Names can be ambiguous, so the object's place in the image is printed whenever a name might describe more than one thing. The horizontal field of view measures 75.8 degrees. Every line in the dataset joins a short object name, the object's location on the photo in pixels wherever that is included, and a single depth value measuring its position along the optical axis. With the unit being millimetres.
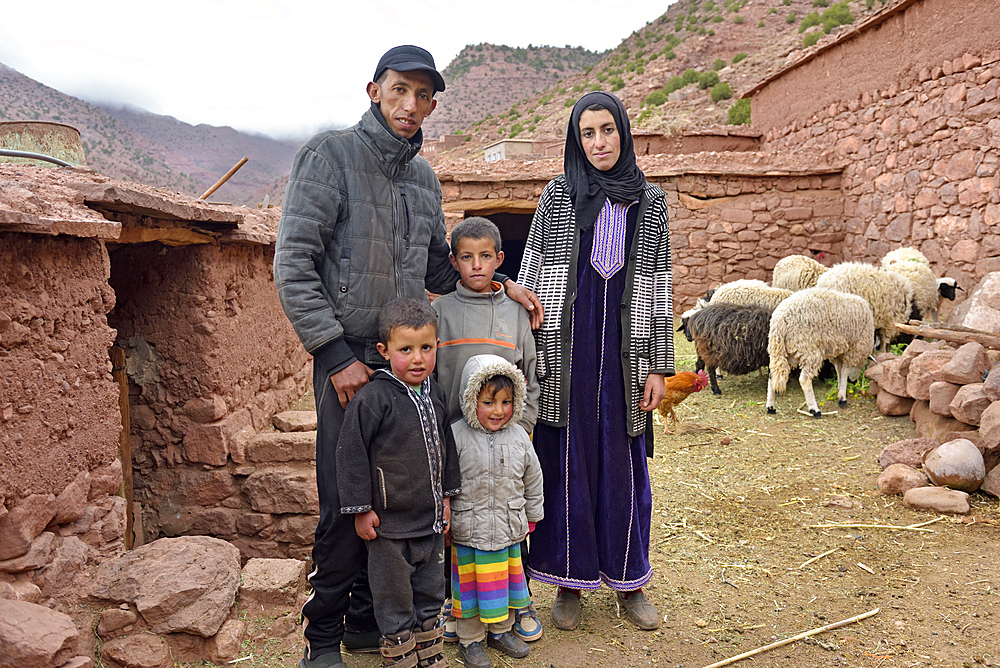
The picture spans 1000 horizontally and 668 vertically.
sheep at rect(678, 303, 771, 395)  6922
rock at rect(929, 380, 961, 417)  4883
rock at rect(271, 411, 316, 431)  4383
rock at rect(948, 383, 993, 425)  4484
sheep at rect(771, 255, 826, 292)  8867
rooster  5809
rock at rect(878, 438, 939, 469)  4676
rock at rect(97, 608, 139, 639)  2566
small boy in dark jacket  2244
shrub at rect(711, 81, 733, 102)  25828
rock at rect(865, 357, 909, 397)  5793
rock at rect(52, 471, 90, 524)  2627
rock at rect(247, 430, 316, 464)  3994
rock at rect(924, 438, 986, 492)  4133
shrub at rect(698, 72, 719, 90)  27141
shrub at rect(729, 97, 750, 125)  22312
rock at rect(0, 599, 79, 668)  2008
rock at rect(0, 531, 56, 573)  2367
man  2264
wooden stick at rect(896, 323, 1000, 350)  5047
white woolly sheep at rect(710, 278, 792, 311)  7762
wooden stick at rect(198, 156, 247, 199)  4964
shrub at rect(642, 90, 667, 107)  28000
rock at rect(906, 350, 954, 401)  5332
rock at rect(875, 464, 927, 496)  4312
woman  2764
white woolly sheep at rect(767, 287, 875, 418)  6469
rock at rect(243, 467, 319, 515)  3818
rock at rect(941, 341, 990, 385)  4824
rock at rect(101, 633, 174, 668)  2459
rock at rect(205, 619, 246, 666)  2617
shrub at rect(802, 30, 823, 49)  26578
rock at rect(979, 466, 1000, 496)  4062
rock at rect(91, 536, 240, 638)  2598
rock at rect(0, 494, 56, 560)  2352
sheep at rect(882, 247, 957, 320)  7625
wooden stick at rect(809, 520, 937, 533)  3852
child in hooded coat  2510
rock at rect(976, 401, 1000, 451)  4133
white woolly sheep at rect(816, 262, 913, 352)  7336
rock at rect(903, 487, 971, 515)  3965
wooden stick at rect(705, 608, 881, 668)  2627
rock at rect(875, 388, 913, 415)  5930
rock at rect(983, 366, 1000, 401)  4440
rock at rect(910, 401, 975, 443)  4867
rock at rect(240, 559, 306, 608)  2904
